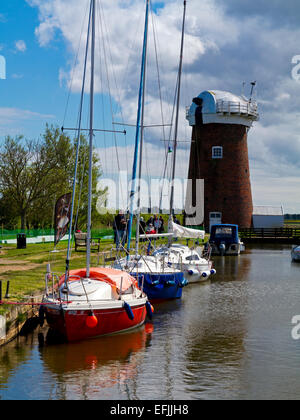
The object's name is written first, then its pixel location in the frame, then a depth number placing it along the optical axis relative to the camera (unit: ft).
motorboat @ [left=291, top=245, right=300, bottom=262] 141.24
